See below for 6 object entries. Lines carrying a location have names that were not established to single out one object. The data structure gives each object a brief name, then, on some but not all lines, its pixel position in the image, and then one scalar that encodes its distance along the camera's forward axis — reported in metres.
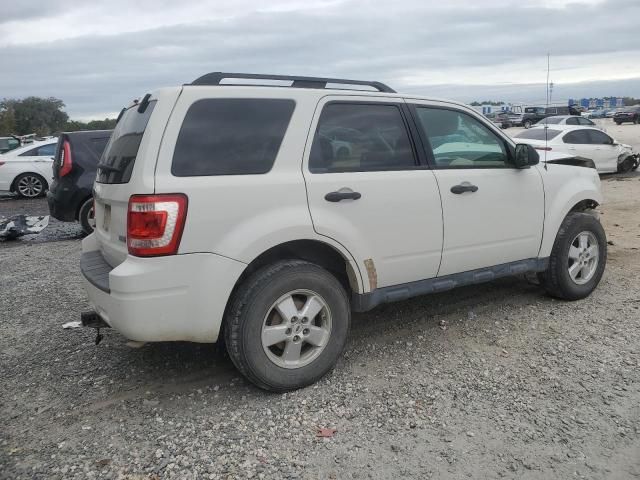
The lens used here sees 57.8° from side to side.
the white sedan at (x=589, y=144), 15.45
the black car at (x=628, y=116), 50.00
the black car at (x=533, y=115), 45.66
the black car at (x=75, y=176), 8.78
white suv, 3.22
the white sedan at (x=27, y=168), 14.42
